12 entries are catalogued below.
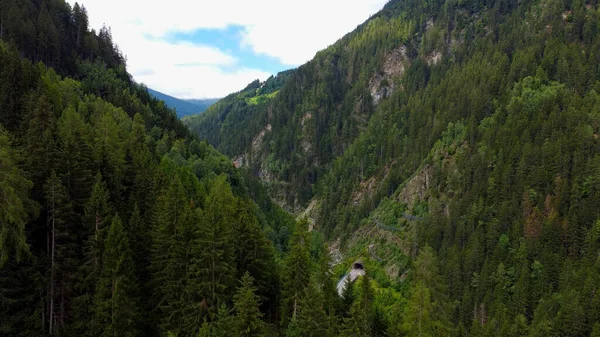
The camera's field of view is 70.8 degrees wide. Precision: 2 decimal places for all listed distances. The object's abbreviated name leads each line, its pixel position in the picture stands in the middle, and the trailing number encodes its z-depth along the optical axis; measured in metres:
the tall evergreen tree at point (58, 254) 31.89
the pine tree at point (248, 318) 27.47
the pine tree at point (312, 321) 30.95
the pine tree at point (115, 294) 29.84
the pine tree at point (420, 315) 36.72
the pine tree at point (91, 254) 31.41
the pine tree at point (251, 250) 39.31
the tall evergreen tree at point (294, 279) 36.62
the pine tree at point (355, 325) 32.81
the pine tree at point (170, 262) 32.48
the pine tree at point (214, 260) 31.45
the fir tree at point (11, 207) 26.08
